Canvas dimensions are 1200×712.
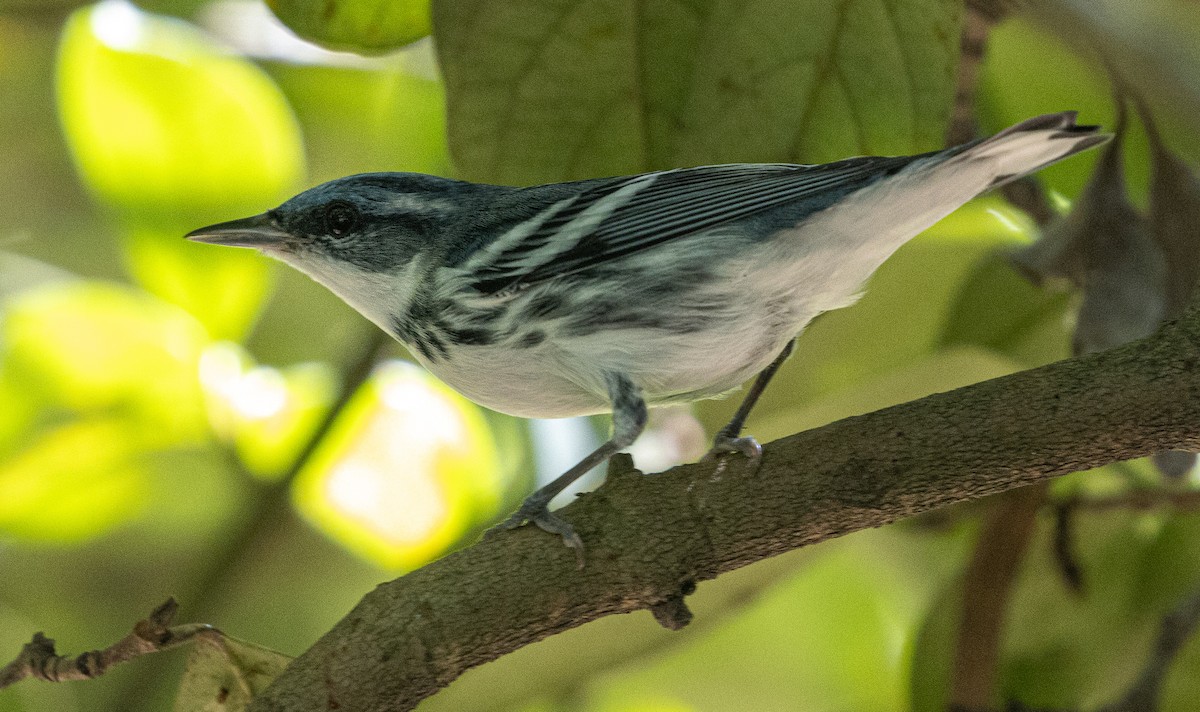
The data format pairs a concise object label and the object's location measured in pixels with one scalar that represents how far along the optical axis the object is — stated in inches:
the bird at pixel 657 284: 94.4
